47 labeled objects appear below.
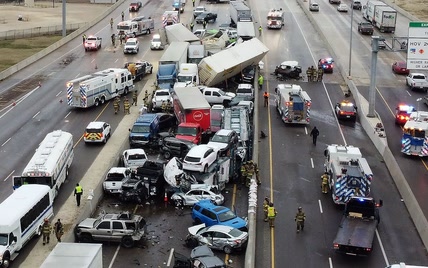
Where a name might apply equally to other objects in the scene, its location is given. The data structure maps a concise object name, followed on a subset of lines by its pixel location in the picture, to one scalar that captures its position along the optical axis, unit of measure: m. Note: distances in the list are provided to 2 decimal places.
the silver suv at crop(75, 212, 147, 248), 35.31
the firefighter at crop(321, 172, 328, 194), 41.94
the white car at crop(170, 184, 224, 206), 40.28
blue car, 36.12
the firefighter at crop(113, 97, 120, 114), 57.69
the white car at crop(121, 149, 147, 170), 45.59
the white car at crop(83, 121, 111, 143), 49.75
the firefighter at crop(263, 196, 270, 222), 37.97
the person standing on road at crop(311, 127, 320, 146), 51.09
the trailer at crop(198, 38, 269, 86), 64.19
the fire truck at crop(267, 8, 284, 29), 96.00
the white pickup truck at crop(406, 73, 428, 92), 66.69
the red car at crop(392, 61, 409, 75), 73.44
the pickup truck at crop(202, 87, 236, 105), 59.69
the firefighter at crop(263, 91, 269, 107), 61.00
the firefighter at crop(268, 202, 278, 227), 36.81
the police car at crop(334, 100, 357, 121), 57.06
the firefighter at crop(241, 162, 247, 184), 43.41
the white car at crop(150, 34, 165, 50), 82.25
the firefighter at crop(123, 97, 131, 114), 57.32
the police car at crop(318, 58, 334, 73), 73.19
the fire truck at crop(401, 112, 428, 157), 48.31
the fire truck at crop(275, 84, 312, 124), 54.91
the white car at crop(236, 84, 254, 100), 60.58
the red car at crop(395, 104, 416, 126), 56.38
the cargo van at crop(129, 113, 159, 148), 49.81
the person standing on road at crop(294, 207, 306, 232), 36.72
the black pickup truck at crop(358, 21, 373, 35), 94.22
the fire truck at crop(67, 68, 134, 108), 57.62
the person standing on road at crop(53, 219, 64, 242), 34.78
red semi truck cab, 49.72
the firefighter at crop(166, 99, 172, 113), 57.12
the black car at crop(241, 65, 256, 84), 67.62
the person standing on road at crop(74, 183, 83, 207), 39.57
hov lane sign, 50.91
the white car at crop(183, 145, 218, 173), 42.44
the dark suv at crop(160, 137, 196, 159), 47.41
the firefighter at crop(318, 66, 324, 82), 69.38
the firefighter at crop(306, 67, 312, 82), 69.38
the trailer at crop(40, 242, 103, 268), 28.69
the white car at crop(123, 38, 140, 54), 79.94
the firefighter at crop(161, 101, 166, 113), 57.19
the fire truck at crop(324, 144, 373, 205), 39.28
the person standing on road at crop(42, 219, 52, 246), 35.13
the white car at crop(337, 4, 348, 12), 110.88
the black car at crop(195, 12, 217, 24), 97.31
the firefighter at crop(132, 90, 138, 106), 59.84
